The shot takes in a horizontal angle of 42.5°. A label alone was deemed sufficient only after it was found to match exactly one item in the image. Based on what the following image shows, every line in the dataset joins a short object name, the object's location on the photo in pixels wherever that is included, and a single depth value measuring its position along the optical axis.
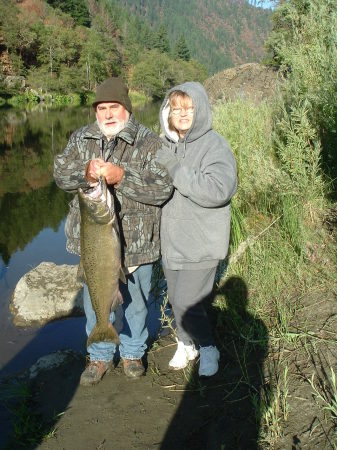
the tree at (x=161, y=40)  121.94
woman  3.10
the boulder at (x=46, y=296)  5.91
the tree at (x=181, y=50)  123.88
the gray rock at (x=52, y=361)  4.22
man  3.18
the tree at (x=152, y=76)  78.19
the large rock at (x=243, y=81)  13.12
